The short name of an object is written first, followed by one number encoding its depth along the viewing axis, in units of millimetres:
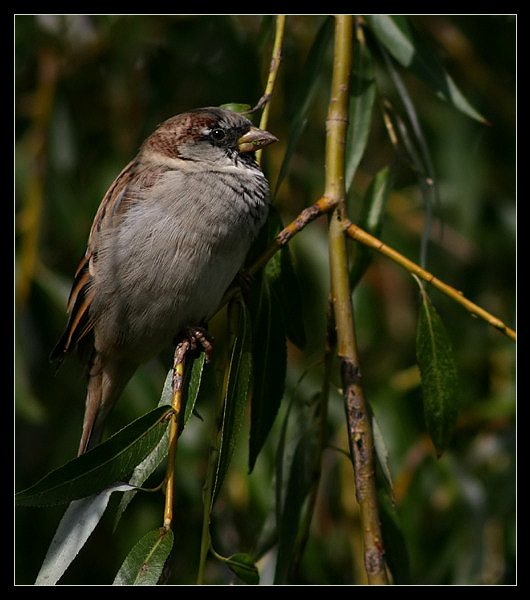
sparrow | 4021
